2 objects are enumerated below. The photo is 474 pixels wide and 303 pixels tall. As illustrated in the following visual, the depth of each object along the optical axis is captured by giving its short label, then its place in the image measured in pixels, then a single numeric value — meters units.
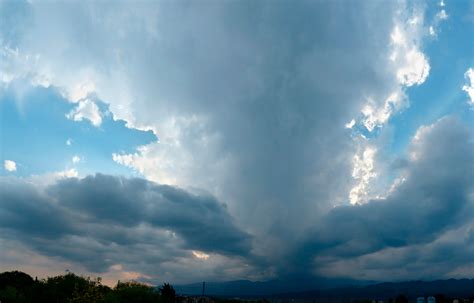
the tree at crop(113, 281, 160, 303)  68.25
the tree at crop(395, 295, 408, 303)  137.75
